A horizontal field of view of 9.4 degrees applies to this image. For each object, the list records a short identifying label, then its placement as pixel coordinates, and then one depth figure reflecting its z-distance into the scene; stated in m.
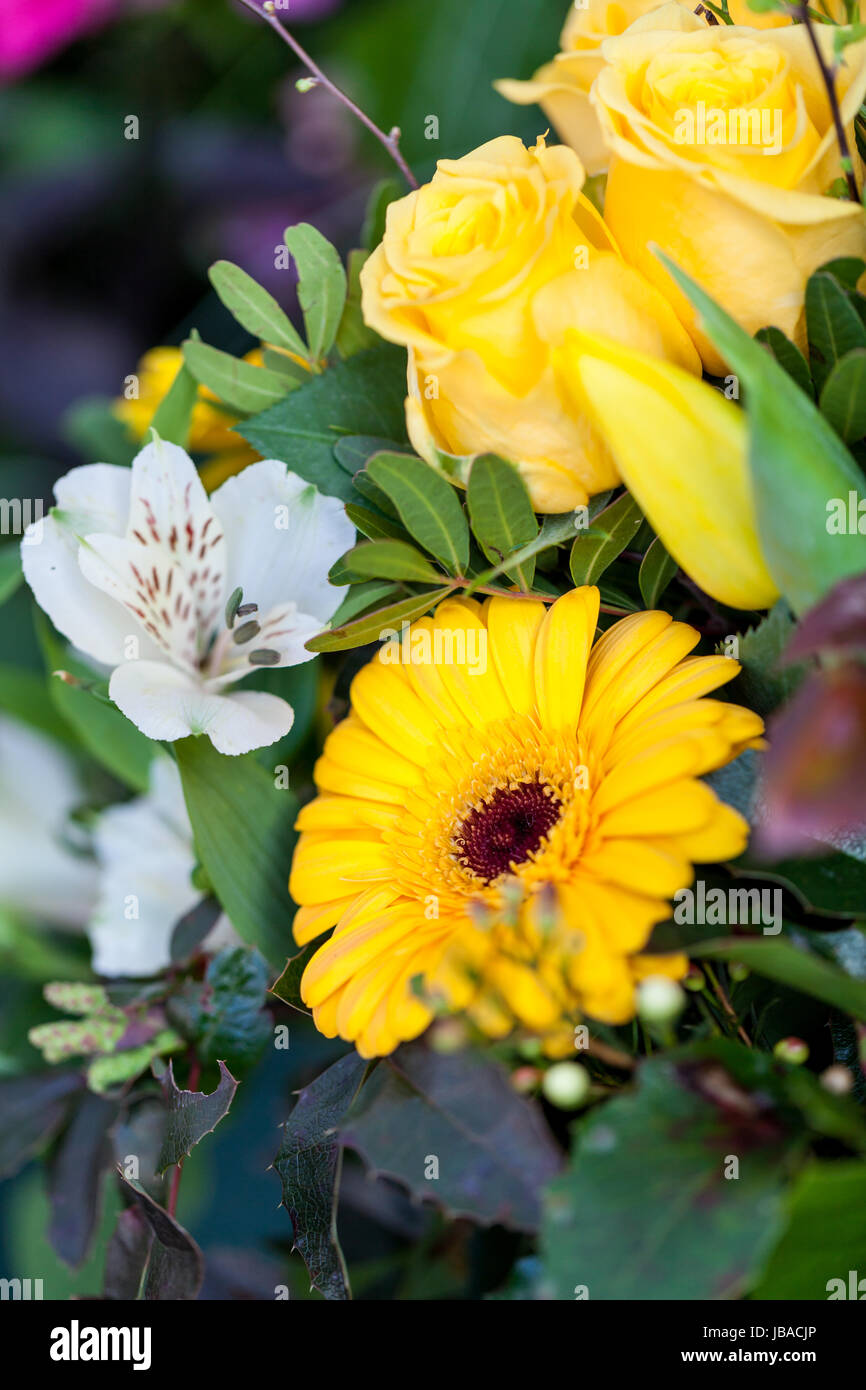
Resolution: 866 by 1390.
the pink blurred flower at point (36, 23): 1.25
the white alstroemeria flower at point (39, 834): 0.98
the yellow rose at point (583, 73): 0.87
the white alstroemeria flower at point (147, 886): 0.93
